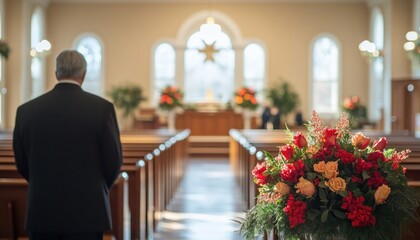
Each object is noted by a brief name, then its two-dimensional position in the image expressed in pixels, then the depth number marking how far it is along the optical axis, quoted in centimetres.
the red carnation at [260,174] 287
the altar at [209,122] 1825
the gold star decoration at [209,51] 1756
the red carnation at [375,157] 280
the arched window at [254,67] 1988
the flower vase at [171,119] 1770
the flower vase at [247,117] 1780
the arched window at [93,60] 1984
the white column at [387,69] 1668
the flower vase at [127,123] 1914
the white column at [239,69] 1988
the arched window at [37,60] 1845
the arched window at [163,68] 2005
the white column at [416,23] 1599
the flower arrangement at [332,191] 267
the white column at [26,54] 1678
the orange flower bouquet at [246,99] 1733
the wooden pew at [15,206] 439
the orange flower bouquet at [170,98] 1720
